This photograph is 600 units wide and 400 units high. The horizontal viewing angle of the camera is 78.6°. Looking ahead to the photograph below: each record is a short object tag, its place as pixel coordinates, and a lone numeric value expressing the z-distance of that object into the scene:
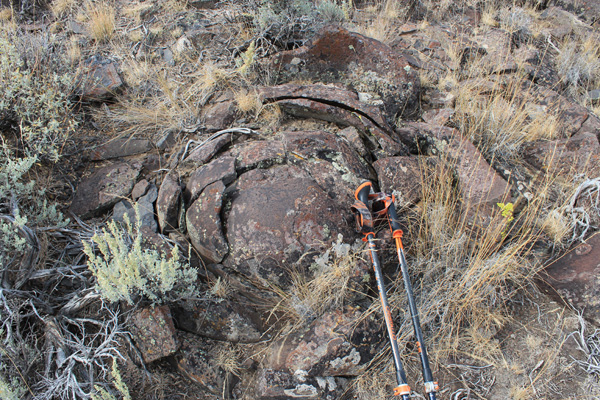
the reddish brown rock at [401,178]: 2.83
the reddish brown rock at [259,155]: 2.78
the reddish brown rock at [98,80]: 3.79
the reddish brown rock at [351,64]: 3.75
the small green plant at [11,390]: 1.89
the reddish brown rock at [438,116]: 3.61
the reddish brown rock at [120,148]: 3.30
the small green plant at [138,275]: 2.20
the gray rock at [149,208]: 2.73
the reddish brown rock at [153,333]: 2.26
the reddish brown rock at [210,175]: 2.70
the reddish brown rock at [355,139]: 3.02
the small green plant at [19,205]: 2.44
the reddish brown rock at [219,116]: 3.32
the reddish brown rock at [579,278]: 2.53
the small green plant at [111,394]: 1.93
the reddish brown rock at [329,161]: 2.70
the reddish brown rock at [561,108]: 3.76
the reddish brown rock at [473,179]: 2.78
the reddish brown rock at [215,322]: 2.46
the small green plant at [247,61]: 3.75
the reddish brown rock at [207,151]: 2.99
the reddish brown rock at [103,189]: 2.91
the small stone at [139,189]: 2.93
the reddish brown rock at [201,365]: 2.31
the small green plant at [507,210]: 2.54
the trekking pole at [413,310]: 1.96
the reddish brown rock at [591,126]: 3.65
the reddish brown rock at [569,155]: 3.27
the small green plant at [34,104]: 3.00
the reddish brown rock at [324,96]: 3.18
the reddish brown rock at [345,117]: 3.09
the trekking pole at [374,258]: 1.96
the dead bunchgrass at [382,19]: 4.82
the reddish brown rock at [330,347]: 2.22
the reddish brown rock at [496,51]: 4.45
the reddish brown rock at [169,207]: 2.70
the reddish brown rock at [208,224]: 2.51
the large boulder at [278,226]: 2.44
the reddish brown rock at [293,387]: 2.18
